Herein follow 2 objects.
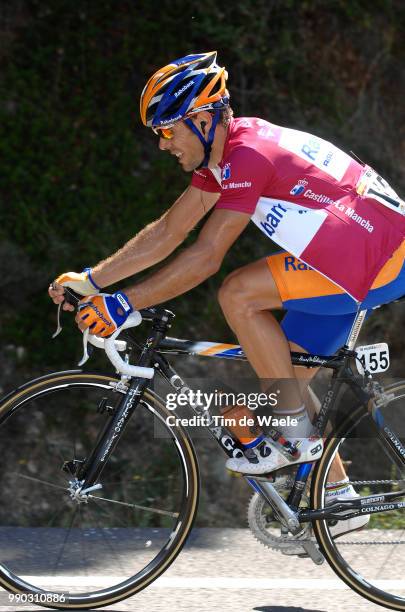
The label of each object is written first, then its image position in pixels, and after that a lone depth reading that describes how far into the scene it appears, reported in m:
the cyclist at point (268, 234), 7.55
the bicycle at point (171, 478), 7.93
